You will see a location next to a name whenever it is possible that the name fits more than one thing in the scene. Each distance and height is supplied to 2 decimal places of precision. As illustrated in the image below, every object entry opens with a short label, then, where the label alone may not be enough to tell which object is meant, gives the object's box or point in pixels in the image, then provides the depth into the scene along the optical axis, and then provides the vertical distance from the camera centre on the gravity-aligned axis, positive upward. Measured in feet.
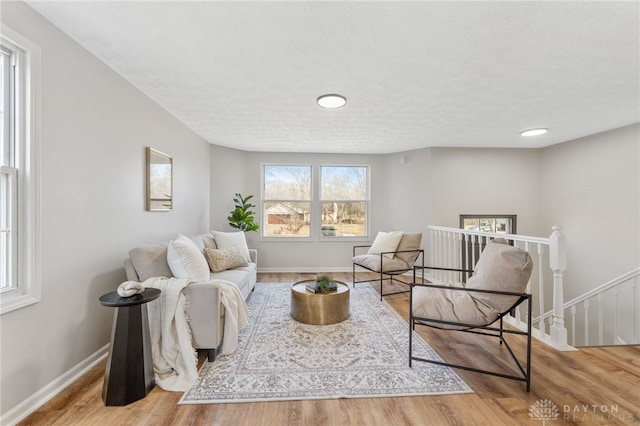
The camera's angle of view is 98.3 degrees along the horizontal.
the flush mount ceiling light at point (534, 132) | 12.59 +3.72
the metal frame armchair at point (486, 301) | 6.42 -2.18
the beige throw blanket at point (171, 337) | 6.46 -2.98
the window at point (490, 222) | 16.26 -0.59
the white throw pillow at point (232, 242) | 12.37 -1.40
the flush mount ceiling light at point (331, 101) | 8.90 +3.67
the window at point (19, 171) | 5.16 +0.75
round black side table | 5.57 -2.97
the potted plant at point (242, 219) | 15.40 -0.43
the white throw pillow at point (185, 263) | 7.95 -1.50
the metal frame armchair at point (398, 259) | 12.66 -2.23
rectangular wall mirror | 9.49 +1.11
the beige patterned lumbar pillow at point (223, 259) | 10.61 -1.89
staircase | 7.97 -3.47
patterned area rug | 5.99 -3.88
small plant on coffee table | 9.70 -2.59
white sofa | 6.79 -2.09
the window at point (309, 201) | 17.79 +0.68
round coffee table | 9.38 -3.27
